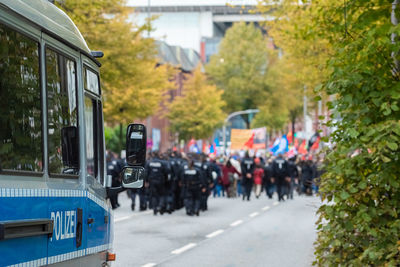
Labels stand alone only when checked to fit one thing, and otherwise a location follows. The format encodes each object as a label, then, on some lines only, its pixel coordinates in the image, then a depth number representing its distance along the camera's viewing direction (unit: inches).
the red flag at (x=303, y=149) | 2304.4
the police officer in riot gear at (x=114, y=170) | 1011.3
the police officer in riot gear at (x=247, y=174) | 1359.5
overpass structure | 4549.7
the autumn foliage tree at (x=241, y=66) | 3238.2
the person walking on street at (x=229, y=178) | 1449.3
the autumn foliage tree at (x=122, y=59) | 1043.3
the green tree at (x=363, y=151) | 321.4
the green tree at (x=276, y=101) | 3248.0
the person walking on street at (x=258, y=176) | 1443.2
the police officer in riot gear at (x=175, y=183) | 989.8
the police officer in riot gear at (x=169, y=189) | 962.5
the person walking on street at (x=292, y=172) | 1385.3
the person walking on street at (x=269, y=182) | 1405.0
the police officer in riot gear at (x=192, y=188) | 957.2
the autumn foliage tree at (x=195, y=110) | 2731.3
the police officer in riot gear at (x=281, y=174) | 1357.0
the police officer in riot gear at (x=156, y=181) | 944.3
